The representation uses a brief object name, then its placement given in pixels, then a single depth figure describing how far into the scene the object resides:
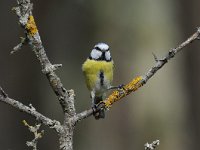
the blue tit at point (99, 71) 7.91
